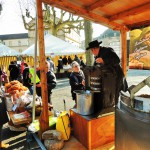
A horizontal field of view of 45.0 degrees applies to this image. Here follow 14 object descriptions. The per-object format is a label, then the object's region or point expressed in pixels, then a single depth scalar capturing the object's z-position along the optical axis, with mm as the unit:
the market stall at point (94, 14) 3181
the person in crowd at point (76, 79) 5066
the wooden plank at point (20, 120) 4336
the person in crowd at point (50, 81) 5312
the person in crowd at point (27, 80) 6758
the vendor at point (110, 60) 3338
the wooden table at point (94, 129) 3062
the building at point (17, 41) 65062
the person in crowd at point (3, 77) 10094
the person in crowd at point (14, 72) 10281
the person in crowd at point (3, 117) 3478
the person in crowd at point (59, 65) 16002
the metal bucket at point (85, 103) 3160
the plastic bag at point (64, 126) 3379
